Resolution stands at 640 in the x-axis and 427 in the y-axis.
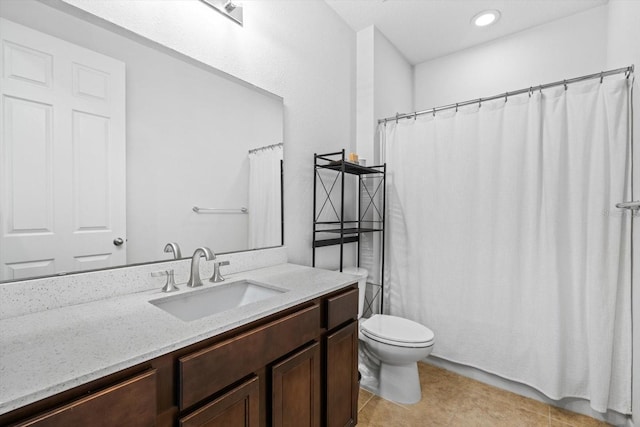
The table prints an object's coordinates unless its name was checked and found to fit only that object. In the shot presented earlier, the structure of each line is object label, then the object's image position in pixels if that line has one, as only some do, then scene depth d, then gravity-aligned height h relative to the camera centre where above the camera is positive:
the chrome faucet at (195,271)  1.20 -0.26
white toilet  1.73 -0.86
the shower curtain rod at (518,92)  1.60 +0.76
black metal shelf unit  2.01 +0.06
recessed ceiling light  2.21 +1.48
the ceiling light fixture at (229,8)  1.40 +0.98
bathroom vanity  0.59 -0.39
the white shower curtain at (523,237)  1.64 -0.18
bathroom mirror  0.90 +0.19
